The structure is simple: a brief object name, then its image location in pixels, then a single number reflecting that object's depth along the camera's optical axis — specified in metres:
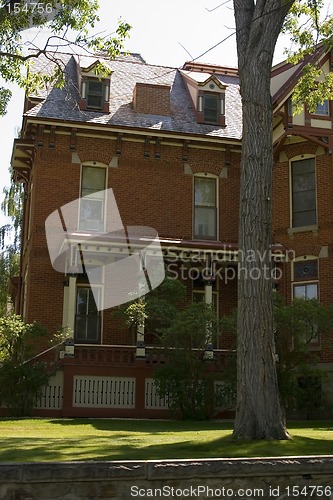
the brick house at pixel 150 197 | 22.34
